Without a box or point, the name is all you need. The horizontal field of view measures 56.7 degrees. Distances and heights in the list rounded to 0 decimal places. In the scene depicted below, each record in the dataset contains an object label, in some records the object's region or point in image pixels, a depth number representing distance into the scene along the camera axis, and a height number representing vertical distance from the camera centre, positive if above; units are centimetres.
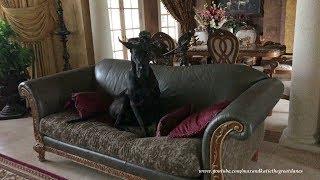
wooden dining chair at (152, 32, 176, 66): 377 -19
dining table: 407 -42
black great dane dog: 231 -57
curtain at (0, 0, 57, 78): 414 +4
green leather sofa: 177 -71
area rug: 259 -126
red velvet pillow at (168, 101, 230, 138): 197 -68
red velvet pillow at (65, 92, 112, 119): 266 -70
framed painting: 741 +37
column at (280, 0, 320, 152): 260 -57
